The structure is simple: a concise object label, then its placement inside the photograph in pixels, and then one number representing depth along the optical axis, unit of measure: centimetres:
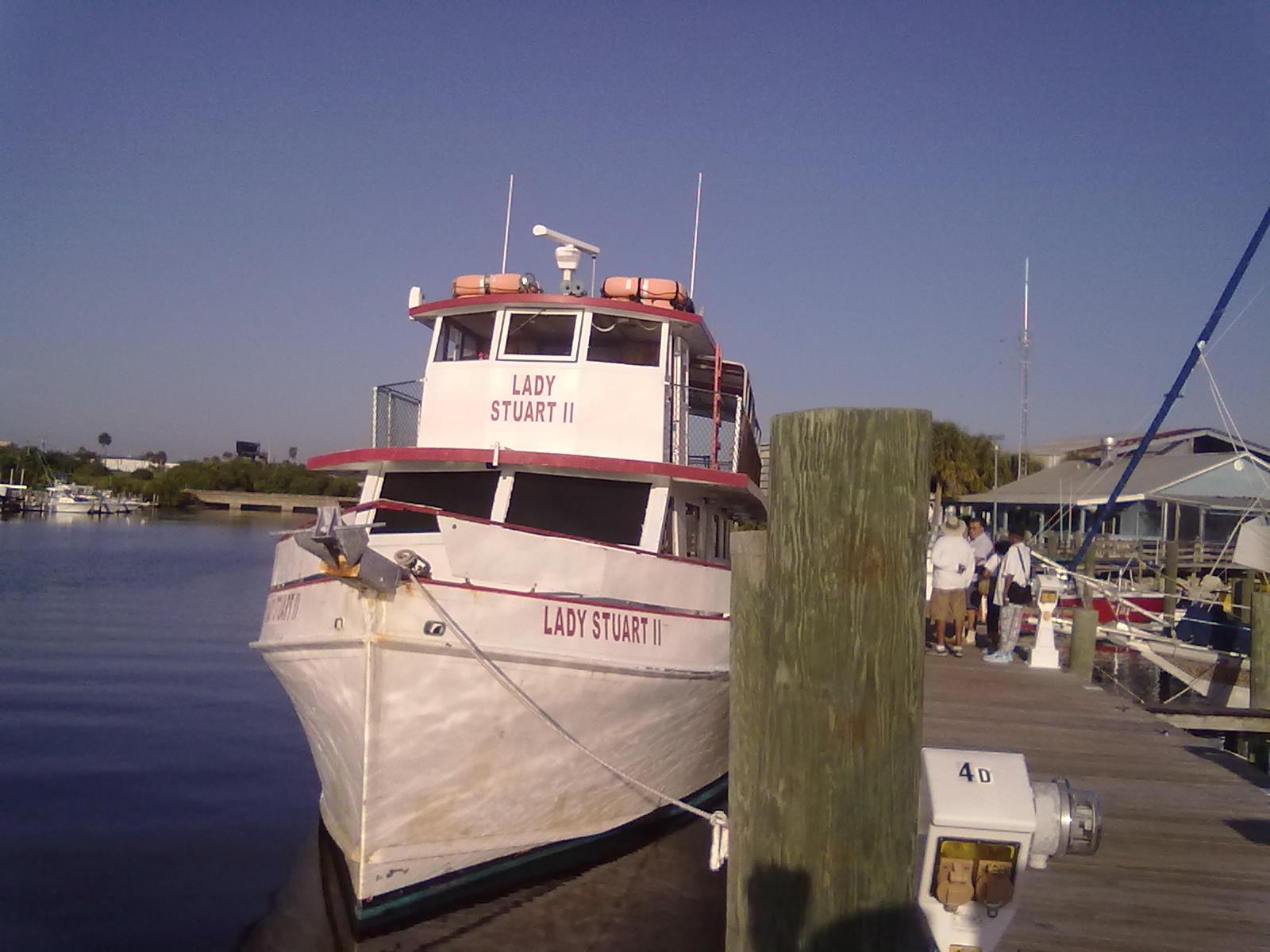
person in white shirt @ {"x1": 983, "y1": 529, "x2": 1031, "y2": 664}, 1250
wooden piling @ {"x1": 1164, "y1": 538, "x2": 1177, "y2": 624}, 2039
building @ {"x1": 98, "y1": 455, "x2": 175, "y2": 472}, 15212
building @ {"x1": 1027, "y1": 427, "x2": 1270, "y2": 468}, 3640
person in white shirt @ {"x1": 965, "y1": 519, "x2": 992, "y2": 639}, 1425
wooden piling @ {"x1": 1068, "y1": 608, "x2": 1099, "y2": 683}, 1293
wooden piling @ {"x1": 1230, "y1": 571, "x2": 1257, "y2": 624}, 1675
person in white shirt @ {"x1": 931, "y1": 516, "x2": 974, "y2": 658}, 1209
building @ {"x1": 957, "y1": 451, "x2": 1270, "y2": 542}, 2942
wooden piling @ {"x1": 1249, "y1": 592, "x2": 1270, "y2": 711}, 1177
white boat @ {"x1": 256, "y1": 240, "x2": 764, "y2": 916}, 752
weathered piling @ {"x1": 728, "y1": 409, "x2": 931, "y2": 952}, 329
